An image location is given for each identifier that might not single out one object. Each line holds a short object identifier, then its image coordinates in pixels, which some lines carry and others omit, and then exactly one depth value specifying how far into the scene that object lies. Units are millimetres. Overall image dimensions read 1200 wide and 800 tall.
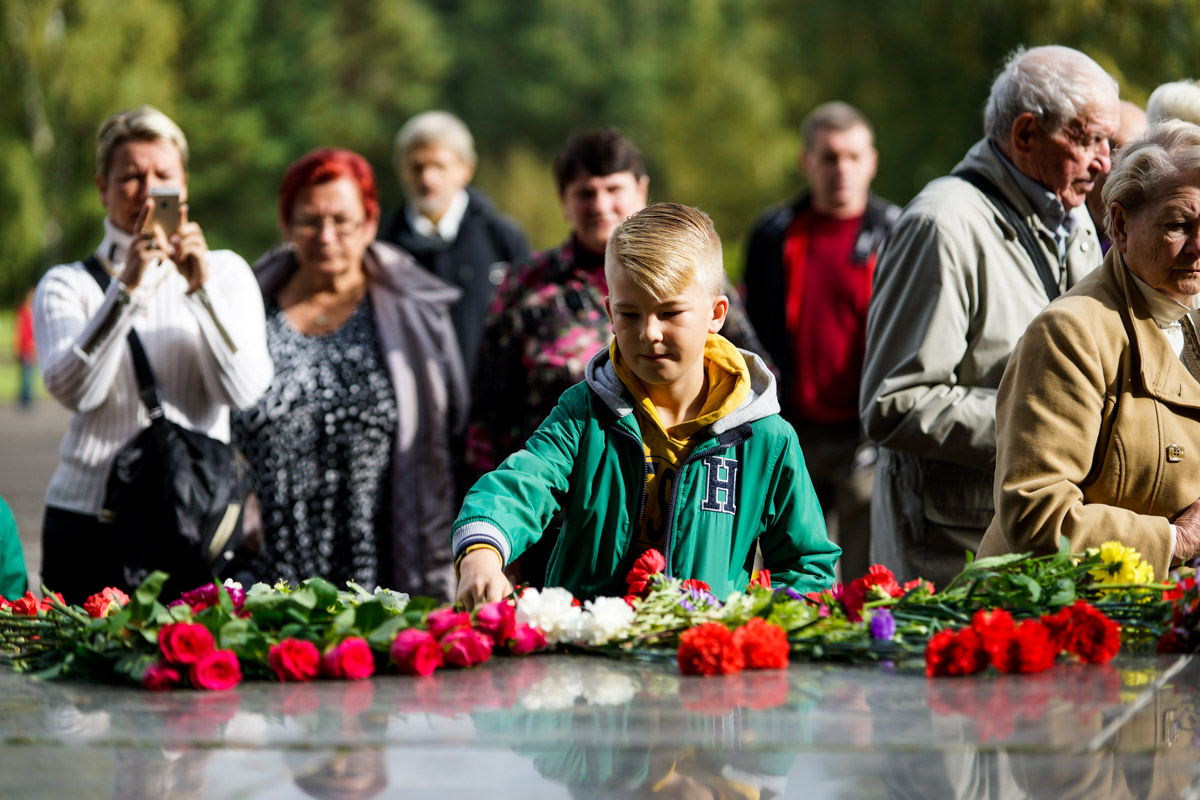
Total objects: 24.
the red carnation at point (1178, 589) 5539
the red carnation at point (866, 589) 5648
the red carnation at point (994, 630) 5137
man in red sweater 13992
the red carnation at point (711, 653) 5227
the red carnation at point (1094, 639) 5273
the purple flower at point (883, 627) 5437
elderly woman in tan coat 6258
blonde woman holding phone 9109
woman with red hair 11234
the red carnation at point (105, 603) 5848
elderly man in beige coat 8148
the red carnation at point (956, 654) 5141
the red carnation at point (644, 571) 5948
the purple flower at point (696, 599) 5641
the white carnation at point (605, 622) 5488
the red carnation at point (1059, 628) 5264
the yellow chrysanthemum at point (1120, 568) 5820
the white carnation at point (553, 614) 5530
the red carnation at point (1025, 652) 5141
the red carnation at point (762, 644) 5273
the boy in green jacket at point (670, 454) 6332
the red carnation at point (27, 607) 5941
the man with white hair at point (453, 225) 15664
